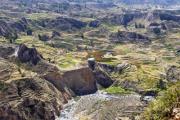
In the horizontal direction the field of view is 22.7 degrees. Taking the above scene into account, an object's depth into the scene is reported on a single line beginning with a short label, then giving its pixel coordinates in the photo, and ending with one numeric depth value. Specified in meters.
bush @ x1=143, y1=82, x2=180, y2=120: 62.28
